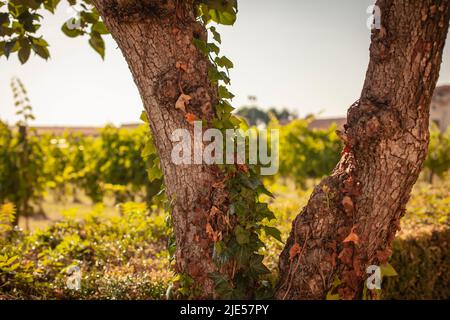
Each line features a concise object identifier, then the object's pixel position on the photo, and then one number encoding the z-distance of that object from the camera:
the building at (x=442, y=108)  35.12
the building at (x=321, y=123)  40.53
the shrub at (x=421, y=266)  4.46
